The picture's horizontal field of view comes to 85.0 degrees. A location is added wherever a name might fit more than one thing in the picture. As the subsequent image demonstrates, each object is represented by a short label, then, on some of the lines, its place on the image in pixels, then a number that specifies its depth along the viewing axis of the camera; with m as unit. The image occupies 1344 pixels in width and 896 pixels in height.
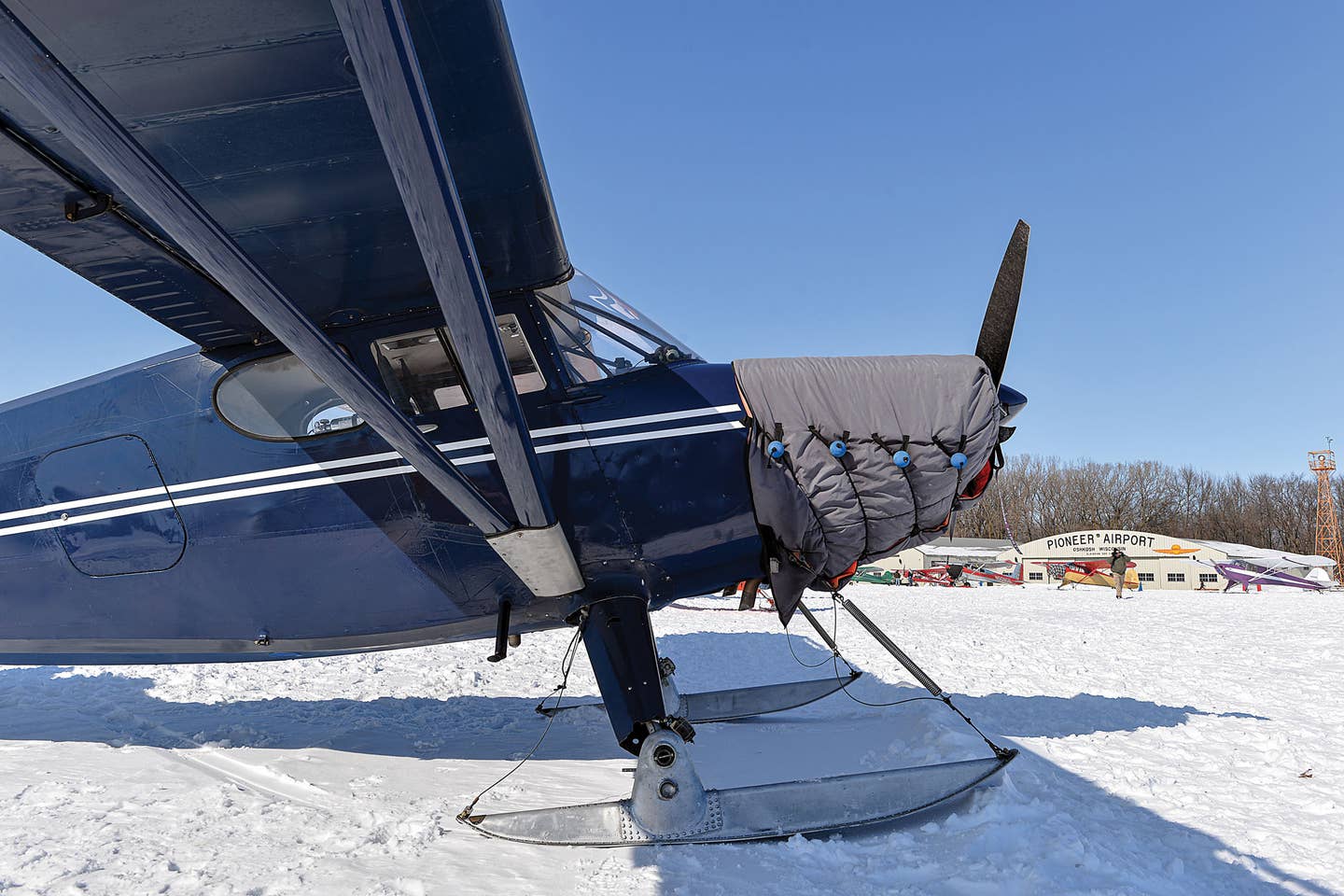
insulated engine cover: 3.41
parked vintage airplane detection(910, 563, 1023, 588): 27.12
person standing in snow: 17.69
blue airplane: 2.62
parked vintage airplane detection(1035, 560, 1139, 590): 28.70
